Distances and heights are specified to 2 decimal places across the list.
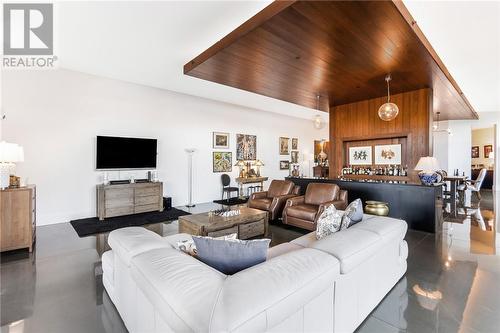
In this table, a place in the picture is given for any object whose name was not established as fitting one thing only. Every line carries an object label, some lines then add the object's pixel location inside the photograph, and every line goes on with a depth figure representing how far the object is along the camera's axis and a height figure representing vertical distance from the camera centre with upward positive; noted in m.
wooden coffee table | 3.34 -0.89
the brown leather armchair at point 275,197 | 4.73 -0.69
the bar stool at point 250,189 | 8.52 -0.87
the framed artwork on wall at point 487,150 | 10.94 +0.74
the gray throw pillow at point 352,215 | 2.32 -0.50
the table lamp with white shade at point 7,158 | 3.31 +0.08
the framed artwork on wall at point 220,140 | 7.52 +0.79
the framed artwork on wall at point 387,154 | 5.68 +0.28
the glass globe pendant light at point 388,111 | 4.28 +0.99
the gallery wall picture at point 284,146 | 9.60 +0.77
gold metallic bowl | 3.98 -0.73
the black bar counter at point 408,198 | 4.26 -0.64
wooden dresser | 5.08 -0.78
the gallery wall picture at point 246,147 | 8.15 +0.62
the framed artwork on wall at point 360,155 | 6.21 +0.27
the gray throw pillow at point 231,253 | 1.45 -0.54
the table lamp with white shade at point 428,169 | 4.36 -0.06
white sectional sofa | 0.99 -0.60
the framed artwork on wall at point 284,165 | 9.65 +0.00
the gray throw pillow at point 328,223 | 2.32 -0.57
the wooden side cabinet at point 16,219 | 3.27 -0.78
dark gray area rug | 4.35 -1.18
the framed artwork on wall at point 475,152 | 11.46 +0.67
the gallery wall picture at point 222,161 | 7.57 +0.12
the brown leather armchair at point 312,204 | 4.14 -0.73
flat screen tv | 5.36 +0.26
